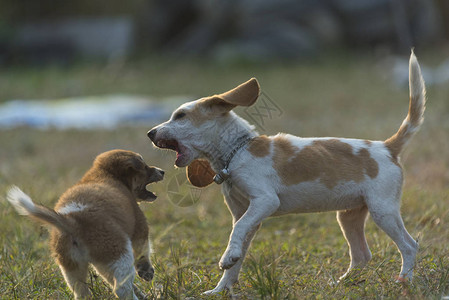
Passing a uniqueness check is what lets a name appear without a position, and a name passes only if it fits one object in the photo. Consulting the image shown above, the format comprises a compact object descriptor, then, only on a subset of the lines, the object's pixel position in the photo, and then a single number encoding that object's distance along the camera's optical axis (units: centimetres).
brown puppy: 737
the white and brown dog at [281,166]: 842
